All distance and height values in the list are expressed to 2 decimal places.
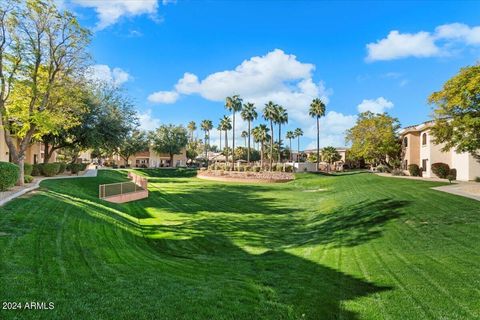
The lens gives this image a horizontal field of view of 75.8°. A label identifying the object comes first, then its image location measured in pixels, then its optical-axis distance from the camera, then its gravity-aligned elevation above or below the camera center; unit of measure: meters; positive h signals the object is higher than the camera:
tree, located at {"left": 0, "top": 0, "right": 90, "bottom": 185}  16.98 +6.27
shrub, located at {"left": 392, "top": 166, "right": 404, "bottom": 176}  36.49 -1.21
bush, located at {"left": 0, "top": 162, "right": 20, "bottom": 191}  13.77 -0.53
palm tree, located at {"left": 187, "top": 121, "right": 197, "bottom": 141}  107.07 +12.90
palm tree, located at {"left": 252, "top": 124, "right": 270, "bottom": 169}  68.69 +6.91
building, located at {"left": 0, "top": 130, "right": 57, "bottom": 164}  22.60 +1.06
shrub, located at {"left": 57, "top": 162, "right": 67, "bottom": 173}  32.61 -0.42
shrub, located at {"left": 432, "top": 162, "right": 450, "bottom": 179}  28.42 -0.63
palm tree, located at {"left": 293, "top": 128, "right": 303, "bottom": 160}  96.56 +9.67
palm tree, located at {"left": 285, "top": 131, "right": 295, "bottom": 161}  98.25 +8.91
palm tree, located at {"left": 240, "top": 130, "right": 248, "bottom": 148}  107.82 +10.00
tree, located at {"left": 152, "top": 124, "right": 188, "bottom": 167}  73.81 +5.78
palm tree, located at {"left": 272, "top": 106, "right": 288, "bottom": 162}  60.62 +9.40
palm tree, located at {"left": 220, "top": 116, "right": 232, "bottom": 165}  76.62 +9.86
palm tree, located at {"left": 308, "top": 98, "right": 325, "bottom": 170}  59.81 +10.44
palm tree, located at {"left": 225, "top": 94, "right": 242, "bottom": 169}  63.38 +12.35
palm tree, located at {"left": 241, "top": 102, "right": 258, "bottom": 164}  63.19 +10.30
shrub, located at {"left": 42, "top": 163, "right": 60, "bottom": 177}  27.50 -0.52
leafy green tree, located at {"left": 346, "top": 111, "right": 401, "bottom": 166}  41.25 +3.42
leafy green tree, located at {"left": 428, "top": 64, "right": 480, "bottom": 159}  16.66 +3.08
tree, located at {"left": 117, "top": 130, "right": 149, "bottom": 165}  69.19 +4.18
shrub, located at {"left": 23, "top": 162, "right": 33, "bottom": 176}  22.03 -0.38
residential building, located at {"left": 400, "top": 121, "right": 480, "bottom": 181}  26.73 +0.70
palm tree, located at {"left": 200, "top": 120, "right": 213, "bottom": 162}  92.06 +11.28
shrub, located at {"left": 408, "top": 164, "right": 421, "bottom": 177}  34.47 -0.81
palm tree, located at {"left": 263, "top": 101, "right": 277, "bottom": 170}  60.03 +9.97
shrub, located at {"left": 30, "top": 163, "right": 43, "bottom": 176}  26.58 -0.58
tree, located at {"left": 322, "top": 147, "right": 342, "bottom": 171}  77.43 +1.98
